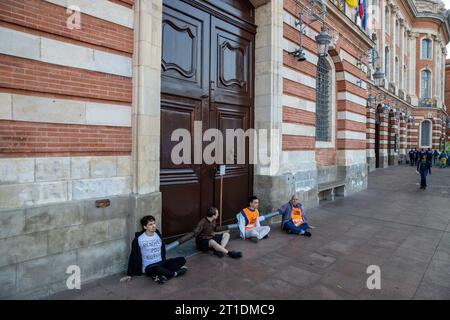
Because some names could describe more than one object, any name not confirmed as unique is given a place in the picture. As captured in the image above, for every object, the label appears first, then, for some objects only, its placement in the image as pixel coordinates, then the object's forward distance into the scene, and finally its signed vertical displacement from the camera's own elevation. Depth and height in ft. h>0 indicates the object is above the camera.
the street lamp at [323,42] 27.58 +11.17
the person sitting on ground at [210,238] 16.93 -4.85
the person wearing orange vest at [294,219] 21.45 -4.58
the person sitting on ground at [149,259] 13.87 -4.92
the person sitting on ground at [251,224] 19.94 -4.53
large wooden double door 18.81 +4.71
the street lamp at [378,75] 47.69 +13.77
